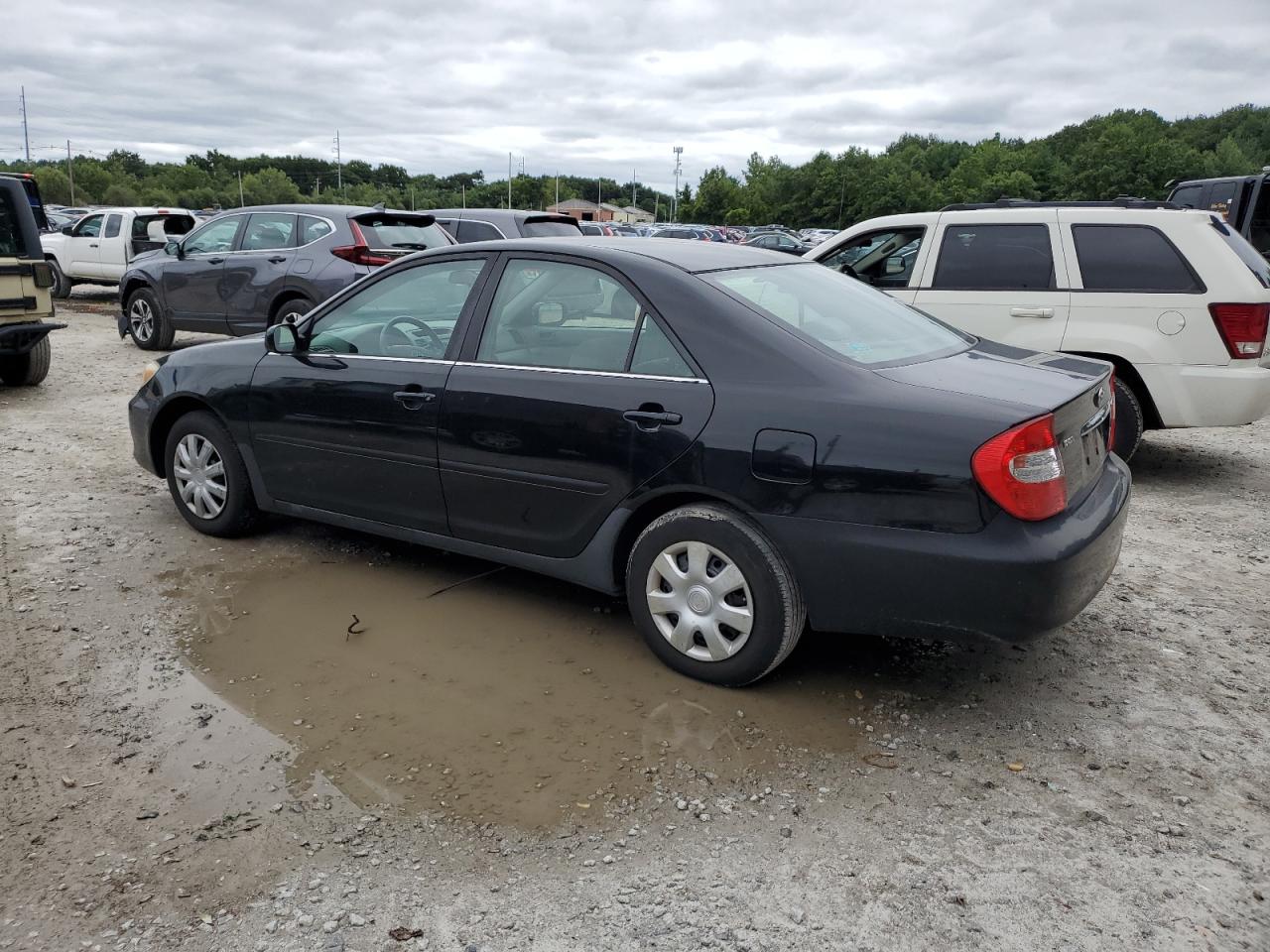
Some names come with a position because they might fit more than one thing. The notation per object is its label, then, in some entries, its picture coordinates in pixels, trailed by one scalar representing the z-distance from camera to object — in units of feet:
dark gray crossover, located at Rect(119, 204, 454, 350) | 34.86
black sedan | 10.67
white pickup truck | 56.70
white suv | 20.89
